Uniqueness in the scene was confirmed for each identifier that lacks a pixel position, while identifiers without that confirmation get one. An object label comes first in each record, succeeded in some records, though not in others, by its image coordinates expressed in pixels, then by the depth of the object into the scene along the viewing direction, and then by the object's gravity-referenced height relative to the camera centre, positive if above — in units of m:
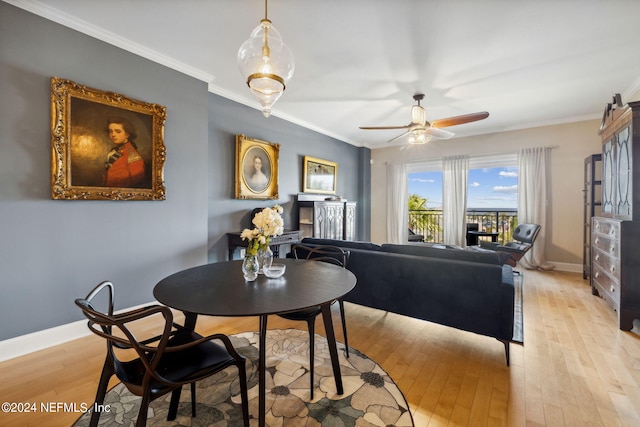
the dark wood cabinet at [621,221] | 2.45 -0.10
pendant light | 1.69 +0.96
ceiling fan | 3.29 +1.07
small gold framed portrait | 3.72 +0.61
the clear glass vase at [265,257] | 1.73 -0.31
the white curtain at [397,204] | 6.30 +0.15
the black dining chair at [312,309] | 1.66 -0.65
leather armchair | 3.98 -0.53
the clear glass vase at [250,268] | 1.63 -0.35
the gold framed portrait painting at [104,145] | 2.15 +0.57
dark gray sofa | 2.01 -0.63
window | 6.00 +0.34
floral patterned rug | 1.44 -1.12
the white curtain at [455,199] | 5.42 +0.24
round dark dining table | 1.22 -0.43
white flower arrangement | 1.63 -0.12
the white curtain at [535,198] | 4.73 +0.23
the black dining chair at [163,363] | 0.97 -0.69
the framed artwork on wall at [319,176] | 4.98 +0.68
